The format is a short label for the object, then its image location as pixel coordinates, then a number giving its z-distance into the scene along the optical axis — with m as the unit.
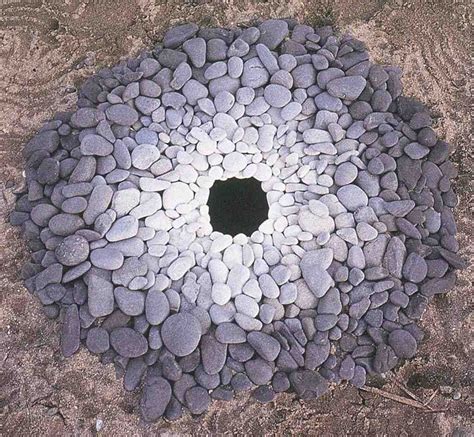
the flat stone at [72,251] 2.01
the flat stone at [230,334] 1.96
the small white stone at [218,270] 2.05
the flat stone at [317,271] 2.02
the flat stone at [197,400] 1.91
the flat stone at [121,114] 2.19
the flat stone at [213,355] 1.93
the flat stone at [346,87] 2.21
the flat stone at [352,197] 2.13
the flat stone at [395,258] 2.05
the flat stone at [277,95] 2.22
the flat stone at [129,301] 1.98
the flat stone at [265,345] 1.93
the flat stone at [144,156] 2.16
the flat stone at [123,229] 2.07
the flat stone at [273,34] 2.31
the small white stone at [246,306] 2.00
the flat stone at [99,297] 1.98
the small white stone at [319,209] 2.12
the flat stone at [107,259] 2.02
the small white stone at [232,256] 2.10
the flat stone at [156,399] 1.90
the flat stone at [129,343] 1.94
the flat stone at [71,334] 1.98
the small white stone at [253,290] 2.03
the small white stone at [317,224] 2.11
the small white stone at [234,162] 2.21
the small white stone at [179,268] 2.04
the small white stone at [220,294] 2.00
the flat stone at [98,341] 1.96
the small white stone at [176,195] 2.16
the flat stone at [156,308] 1.97
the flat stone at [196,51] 2.26
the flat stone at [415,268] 2.05
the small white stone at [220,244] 2.11
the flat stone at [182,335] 1.93
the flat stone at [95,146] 2.13
